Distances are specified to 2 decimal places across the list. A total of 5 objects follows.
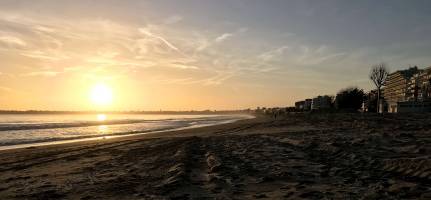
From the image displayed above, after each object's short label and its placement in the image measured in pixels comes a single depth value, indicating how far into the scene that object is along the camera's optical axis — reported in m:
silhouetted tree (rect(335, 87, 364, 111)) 134.88
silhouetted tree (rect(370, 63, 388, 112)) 104.43
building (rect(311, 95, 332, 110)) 154.38
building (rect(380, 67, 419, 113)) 119.47
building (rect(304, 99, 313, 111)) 180.50
